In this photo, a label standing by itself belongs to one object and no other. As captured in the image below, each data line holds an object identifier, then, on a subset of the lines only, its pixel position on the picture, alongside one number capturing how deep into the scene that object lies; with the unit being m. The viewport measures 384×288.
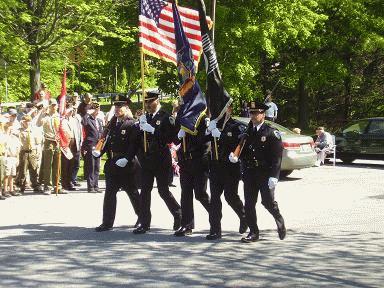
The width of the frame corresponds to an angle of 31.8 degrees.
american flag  11.00
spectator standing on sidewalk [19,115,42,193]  14.53
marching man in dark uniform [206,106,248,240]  9.40
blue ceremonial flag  9.74
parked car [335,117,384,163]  20.94
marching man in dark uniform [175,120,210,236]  9.71
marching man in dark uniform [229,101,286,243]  9.10
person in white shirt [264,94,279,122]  25.44
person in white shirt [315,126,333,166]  21.17
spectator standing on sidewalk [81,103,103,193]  14.78
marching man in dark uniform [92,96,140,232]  10.09
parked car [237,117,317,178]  16.78
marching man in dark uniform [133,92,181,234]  9.90
